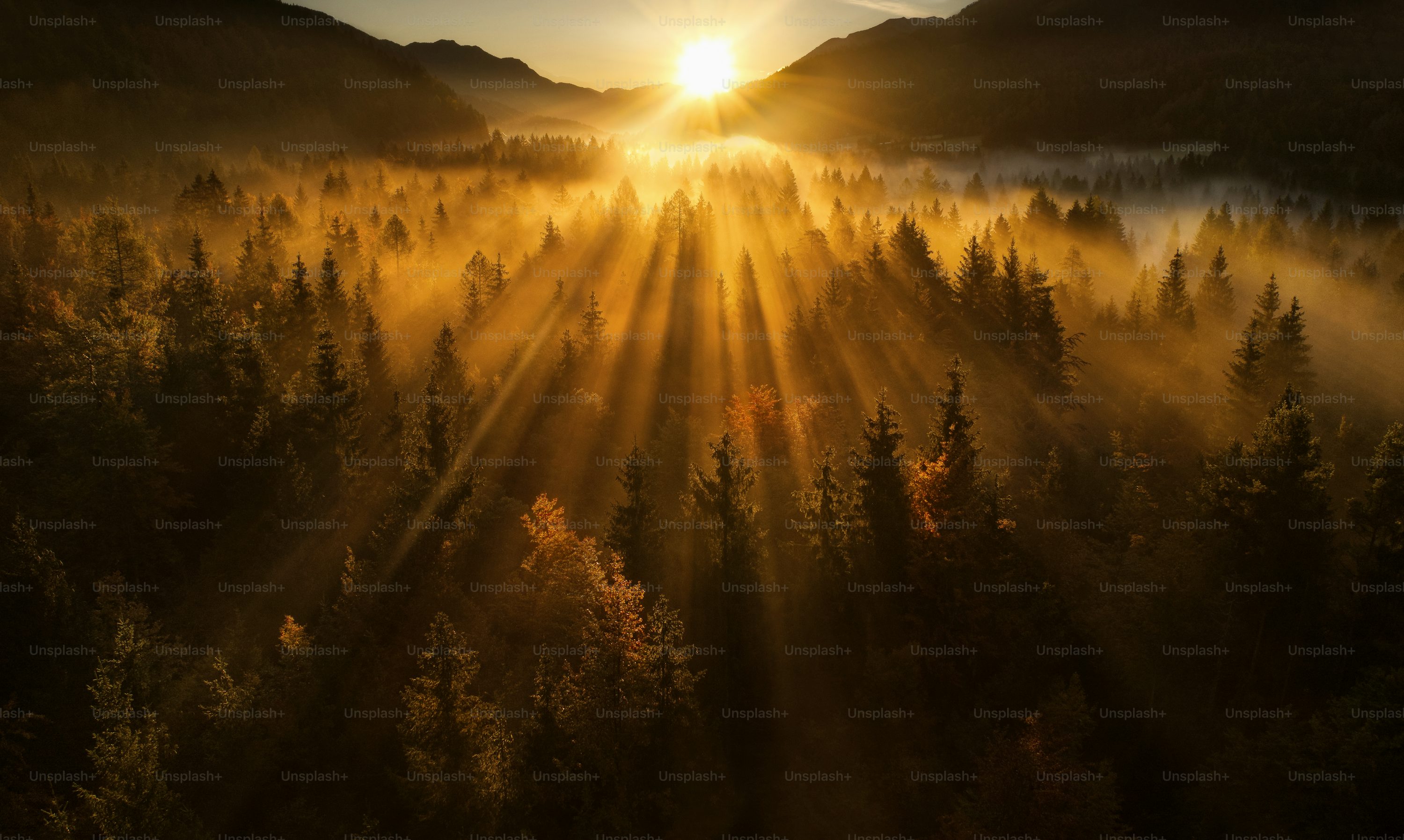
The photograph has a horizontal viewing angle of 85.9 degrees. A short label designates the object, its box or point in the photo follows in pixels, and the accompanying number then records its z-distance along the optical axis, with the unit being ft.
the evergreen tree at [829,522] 127.75
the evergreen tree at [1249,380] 179.42
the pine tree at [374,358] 185.37
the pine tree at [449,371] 178.50
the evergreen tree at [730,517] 119.65
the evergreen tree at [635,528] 126.00
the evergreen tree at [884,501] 124.47
